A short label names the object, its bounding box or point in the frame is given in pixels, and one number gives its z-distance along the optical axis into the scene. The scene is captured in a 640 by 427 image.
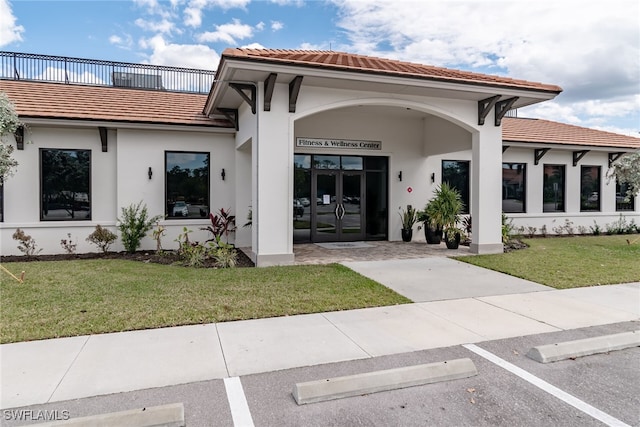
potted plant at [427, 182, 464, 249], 12.23
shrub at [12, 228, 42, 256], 10.07
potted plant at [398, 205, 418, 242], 13.51
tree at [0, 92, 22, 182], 7.30
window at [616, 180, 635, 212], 17.27
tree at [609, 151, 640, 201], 12.34
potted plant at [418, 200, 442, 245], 12.55
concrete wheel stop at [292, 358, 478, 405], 3.26
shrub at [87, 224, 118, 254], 10.55
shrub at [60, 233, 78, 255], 10.54
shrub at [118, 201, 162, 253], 10.68
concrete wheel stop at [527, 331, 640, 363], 4.09
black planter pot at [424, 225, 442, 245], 12.71
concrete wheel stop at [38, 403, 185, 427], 2.73
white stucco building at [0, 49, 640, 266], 8.83
